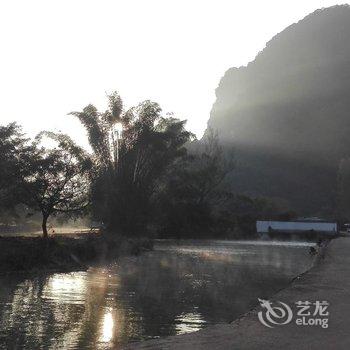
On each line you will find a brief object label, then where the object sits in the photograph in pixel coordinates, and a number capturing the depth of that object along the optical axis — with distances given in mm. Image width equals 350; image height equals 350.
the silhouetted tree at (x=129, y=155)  38156
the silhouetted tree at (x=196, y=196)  54812
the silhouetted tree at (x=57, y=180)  30703
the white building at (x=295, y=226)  62628
